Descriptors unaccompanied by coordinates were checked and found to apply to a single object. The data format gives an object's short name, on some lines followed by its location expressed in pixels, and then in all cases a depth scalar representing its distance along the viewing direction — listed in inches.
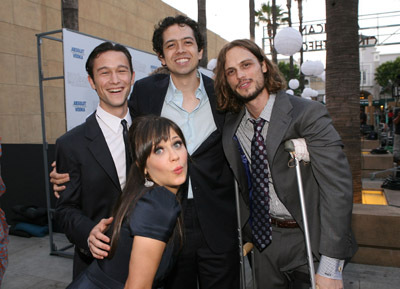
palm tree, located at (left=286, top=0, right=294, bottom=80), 1088.0
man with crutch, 87.7
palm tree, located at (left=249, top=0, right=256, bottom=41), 773.3
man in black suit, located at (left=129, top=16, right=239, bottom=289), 108.6
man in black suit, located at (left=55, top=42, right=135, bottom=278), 87.9
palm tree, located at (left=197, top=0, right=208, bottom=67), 512.7
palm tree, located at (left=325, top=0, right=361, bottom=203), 207.2
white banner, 183.6
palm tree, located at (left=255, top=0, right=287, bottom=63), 1453.0
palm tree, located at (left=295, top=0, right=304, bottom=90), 1223.2
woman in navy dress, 64.2
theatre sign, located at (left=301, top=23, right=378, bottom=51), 889.5
